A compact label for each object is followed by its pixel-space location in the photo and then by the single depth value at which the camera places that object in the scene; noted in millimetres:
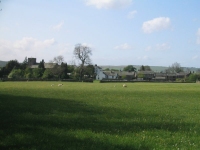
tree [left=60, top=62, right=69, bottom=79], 140175
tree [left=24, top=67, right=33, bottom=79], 136775
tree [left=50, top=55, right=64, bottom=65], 154875
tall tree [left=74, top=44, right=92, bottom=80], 129375
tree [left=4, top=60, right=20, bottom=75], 145150
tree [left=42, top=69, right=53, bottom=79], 135525
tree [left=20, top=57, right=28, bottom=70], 155650
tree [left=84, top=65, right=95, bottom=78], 137000
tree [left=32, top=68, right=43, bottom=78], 142250
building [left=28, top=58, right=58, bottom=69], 150950
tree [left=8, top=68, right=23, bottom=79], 130225
